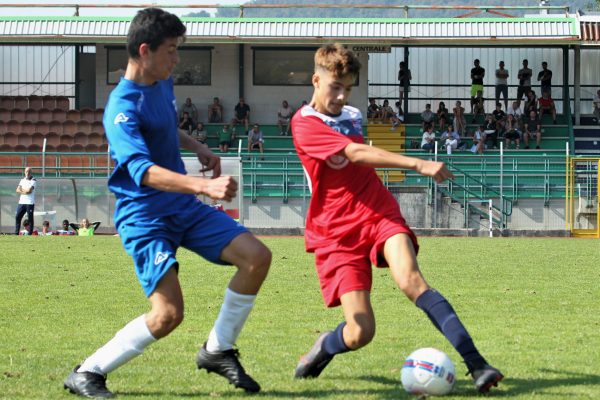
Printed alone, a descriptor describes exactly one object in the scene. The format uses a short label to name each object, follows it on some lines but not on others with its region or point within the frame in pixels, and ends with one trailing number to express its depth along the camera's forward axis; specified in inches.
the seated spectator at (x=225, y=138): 1439.2
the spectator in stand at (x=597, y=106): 1572.3
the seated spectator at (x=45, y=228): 1184.2
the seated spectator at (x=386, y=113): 1525.6
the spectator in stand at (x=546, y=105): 1567.4
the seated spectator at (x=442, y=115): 1505.4
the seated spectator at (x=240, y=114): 1515.7
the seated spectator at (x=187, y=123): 1481.1
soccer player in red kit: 258.7
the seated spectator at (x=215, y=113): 1536.7
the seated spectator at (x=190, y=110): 1519.4
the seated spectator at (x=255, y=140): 1439.5
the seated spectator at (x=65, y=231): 1202.6
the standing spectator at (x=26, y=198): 1143.6
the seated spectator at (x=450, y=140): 1411.2
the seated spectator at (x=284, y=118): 1504.7
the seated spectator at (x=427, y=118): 1501.0
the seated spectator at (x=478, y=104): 1573.6
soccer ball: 248.4
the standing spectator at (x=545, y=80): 1568.7
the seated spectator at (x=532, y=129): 1476.4
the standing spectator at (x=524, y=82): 1588.3
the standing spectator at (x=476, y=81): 1594.5
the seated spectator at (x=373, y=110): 1537.9
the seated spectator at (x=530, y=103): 1562.5
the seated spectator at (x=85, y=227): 1166.3
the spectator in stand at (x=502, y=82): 1585.9
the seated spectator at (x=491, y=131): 1464.1
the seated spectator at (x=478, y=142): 1418.6
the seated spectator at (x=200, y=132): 1451.8
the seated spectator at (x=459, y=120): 1496.1
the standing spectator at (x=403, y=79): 1583.4
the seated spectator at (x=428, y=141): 1424.3
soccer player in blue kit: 243.0
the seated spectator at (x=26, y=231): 1175.0
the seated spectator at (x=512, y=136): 1461.6
